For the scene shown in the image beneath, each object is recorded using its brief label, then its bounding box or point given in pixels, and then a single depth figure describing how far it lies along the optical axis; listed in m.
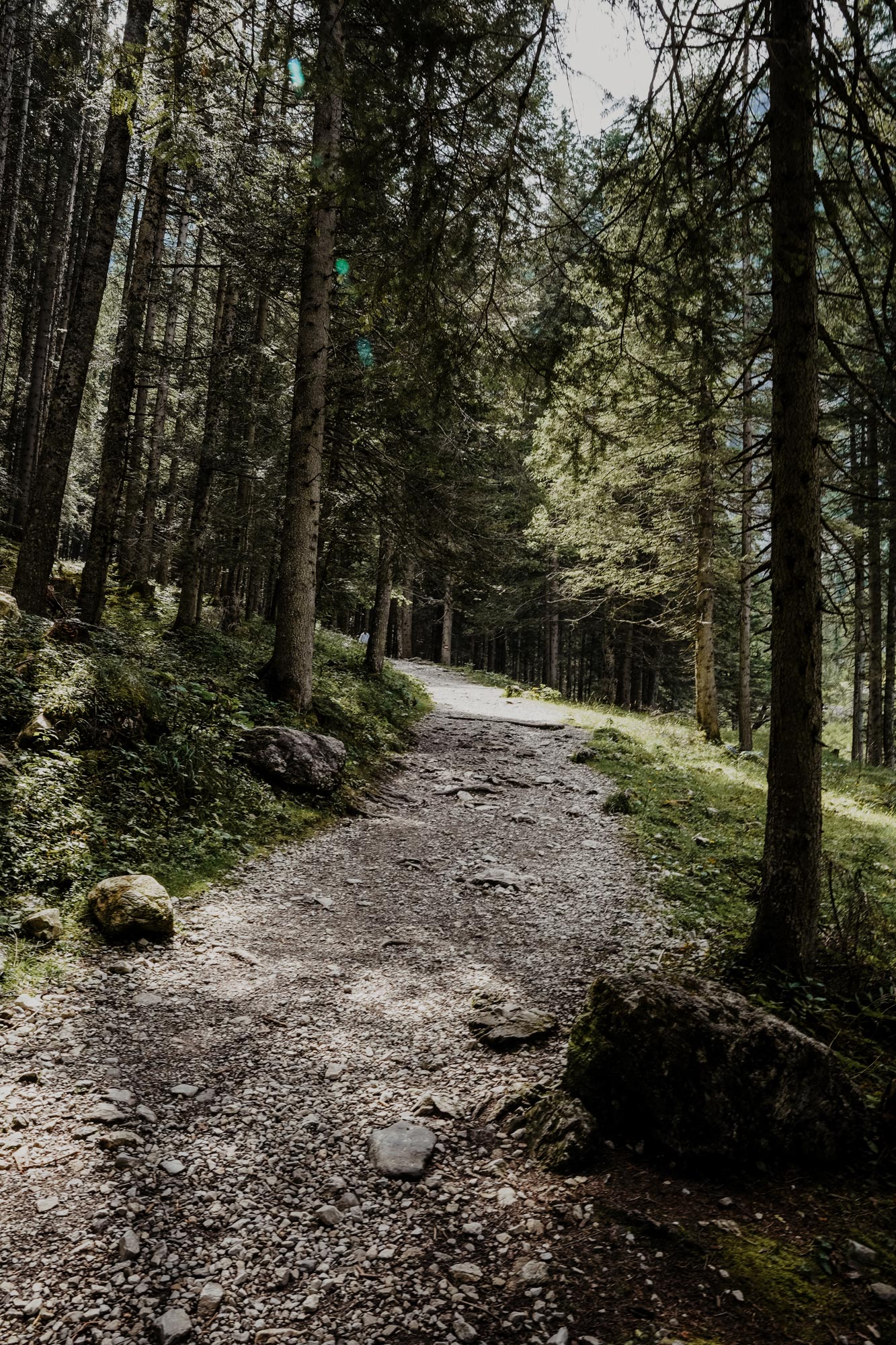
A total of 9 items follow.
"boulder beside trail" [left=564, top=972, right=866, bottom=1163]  3.14
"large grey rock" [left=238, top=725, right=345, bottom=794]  8.49
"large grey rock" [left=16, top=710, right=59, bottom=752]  6.02
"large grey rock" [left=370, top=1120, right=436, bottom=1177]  3.23
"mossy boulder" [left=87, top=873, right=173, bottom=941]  4.95
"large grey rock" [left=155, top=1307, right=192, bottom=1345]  2.34
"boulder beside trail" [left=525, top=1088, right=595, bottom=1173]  3.20
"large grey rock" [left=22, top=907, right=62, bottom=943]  4.58
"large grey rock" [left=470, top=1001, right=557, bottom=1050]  4.25
